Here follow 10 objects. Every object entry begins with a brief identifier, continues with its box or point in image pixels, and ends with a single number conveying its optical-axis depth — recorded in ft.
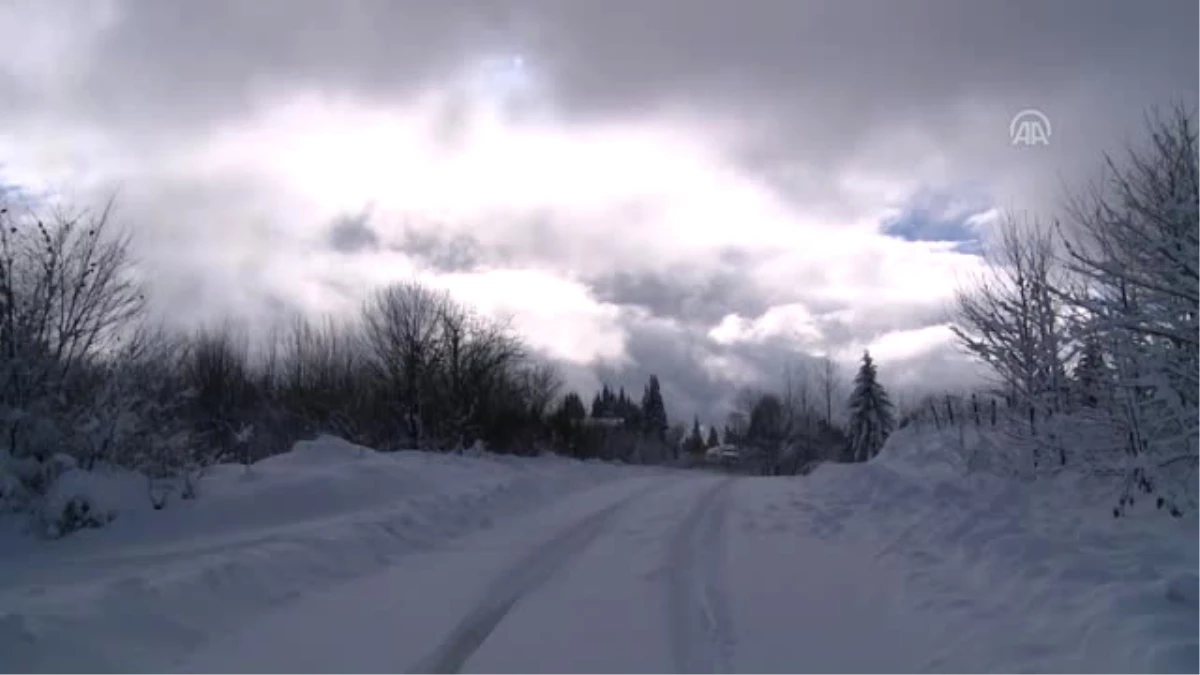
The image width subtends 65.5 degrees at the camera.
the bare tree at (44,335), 44.55
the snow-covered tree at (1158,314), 29.71
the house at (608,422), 275.39
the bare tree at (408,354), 147.43
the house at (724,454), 320.21
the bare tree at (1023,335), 55.77
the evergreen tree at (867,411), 222.69
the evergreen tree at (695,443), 385.48
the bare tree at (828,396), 347.85
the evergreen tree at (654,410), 392.68
